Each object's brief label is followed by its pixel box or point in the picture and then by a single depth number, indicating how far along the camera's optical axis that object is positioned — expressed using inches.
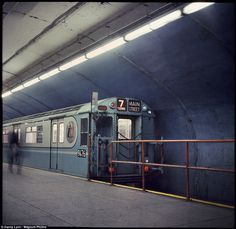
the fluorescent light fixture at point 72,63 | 418.1
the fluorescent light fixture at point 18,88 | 659.0
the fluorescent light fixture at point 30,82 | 576.1
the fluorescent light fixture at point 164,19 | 263.7
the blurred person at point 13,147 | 542.9
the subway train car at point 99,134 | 421.1
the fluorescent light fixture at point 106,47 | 337.7
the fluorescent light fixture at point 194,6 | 241.5
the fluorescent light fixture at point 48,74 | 494.5
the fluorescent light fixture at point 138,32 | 298.1
